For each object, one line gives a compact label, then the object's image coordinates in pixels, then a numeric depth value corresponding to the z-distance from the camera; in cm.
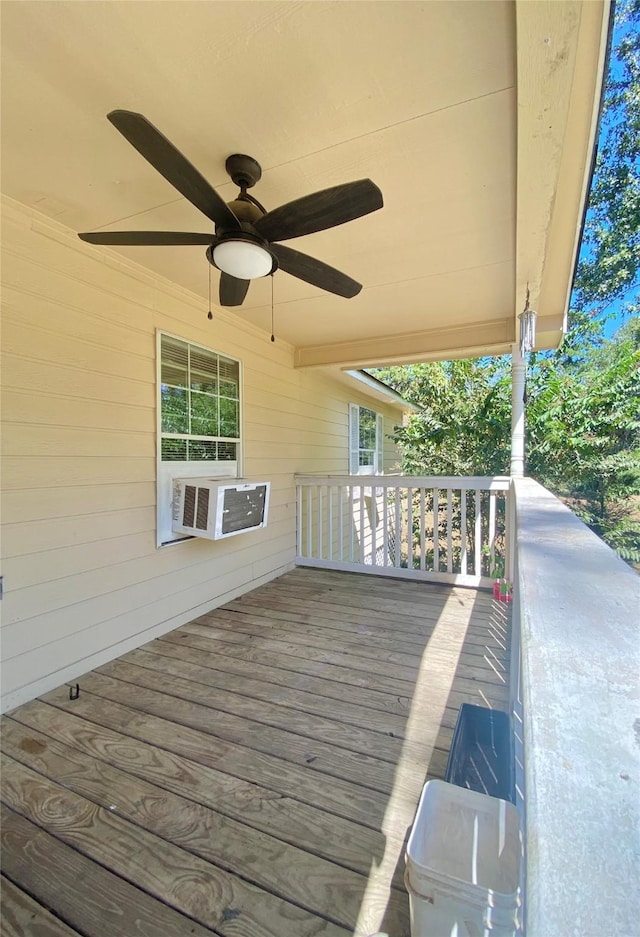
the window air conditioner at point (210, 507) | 293
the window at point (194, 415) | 301
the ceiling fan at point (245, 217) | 135
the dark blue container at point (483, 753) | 137
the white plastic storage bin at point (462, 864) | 83
